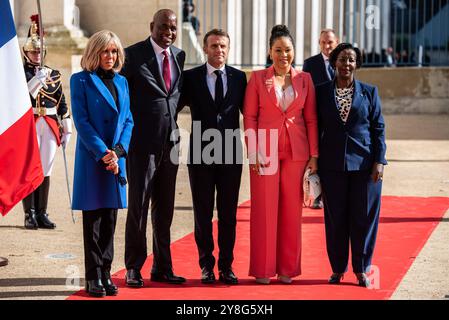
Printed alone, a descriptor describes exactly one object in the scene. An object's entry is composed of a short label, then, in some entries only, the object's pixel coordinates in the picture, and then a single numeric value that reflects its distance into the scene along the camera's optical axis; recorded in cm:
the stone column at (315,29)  2595
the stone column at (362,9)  2255
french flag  735
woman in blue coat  726
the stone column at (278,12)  2655
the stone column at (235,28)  2367
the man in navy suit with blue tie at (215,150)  773
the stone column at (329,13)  2688
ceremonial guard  982
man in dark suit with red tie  766
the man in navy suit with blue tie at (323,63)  1076
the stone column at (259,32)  2539
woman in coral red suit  767
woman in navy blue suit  769
